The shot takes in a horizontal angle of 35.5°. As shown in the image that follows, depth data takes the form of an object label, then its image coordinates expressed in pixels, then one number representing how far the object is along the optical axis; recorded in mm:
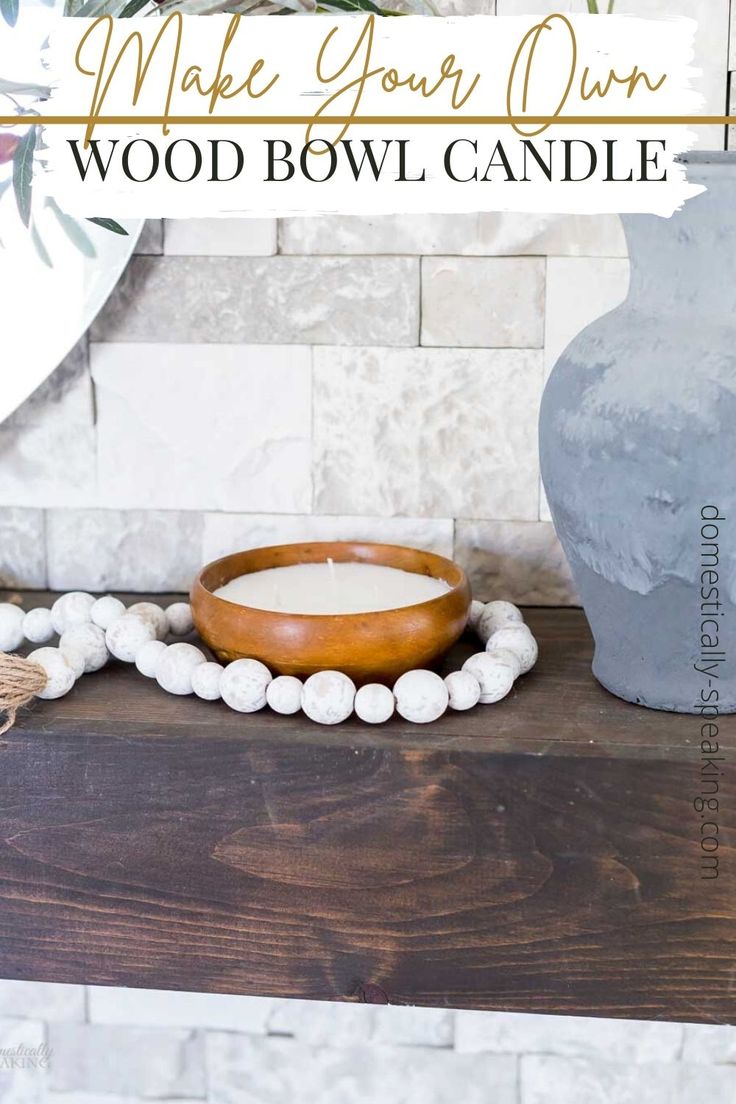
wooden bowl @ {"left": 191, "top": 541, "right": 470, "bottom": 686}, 692
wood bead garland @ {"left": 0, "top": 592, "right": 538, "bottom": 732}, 680
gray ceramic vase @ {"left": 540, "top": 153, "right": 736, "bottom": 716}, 643
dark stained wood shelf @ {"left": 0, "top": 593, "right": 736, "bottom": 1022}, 650
